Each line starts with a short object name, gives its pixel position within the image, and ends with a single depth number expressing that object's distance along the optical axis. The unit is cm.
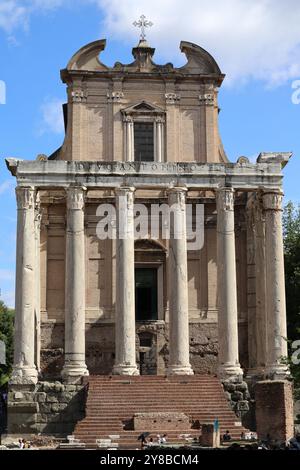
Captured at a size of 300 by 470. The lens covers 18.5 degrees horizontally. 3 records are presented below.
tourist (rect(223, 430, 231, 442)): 3459
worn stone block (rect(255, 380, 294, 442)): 3547
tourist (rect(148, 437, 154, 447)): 3248
